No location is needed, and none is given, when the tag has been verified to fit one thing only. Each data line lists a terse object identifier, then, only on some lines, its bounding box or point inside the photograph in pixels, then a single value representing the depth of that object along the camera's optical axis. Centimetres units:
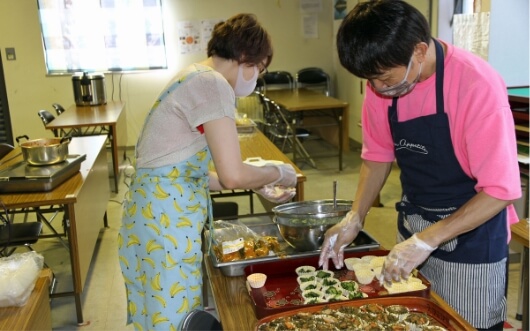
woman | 146
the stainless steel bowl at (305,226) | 155
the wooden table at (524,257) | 188
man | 118
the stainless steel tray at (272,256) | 146
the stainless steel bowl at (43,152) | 274
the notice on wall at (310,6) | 695
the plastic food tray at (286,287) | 124
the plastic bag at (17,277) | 144
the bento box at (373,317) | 114
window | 635
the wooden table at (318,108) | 532
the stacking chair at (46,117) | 468
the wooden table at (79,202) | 250
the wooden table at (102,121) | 447
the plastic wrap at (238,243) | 154
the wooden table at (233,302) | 121
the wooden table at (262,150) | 276
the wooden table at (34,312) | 140
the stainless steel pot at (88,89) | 539
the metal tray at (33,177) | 255
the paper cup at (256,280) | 135
